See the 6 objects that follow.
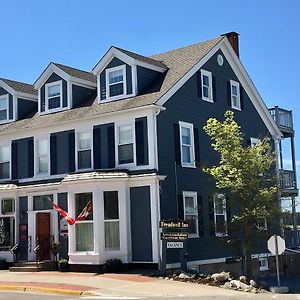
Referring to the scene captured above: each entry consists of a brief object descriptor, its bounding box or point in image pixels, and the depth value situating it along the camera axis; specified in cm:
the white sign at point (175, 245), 2128
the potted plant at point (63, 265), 2387
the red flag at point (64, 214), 2367
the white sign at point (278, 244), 1945
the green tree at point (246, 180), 2070
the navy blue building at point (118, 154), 2327
